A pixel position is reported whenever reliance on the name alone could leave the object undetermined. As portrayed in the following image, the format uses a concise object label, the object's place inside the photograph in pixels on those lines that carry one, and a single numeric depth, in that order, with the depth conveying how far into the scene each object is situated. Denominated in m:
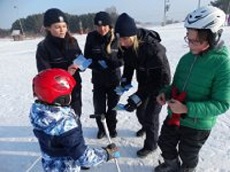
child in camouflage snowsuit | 1.26
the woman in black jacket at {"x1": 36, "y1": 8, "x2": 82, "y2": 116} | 1.94
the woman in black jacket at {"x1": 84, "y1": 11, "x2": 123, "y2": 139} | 2.18
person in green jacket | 1.42
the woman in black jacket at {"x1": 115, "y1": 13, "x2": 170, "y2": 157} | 1.79
